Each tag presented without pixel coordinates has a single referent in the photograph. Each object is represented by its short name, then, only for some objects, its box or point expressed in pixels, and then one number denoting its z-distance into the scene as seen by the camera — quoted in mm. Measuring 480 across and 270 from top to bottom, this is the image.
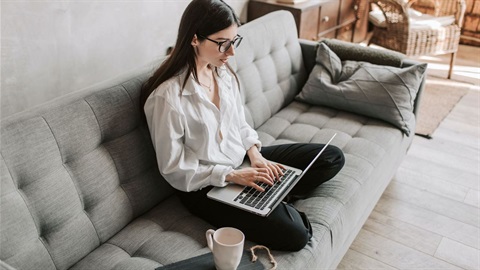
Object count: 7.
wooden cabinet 3305
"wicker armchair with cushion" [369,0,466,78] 3579
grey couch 1300
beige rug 3166
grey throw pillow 2322
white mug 1258
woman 1517
